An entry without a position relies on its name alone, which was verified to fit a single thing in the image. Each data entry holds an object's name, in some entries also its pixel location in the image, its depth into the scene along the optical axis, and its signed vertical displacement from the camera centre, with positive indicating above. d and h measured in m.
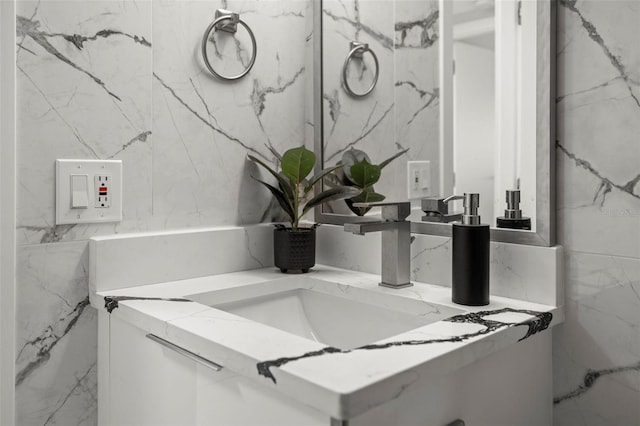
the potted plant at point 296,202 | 1.33 +0.03
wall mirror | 1.04 +0.25
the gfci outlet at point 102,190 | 1.15 +0.05
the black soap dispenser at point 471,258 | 1.00 -0.08
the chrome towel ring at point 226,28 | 1.30 +0.46
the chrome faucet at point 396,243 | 1.17 -0.06
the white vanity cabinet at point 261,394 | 0.74 -0.28
